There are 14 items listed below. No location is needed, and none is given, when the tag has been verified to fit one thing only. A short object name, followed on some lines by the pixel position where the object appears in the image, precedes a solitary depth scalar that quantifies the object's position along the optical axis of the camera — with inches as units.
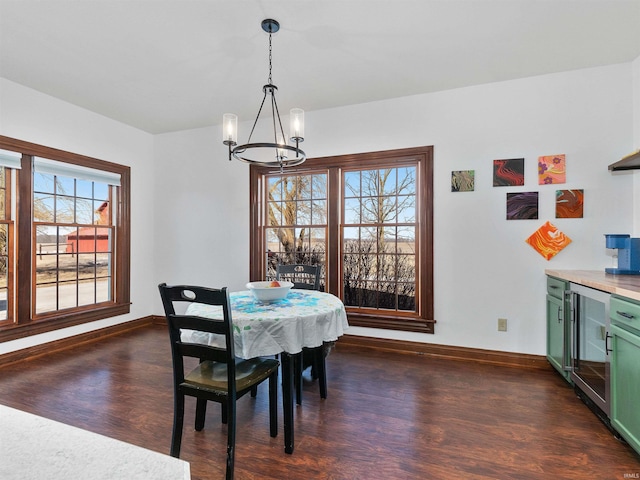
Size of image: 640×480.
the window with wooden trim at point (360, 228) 148.6
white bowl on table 93.9
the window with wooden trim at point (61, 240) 138.7
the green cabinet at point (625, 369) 73.1
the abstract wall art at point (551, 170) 127.0
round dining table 76.4
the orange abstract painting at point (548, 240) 127.0
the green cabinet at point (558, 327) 109.8
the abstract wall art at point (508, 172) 132.4
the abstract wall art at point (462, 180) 138.9
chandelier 95.5
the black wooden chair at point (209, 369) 69.7
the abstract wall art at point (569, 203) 125.0
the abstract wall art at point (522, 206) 130.4
